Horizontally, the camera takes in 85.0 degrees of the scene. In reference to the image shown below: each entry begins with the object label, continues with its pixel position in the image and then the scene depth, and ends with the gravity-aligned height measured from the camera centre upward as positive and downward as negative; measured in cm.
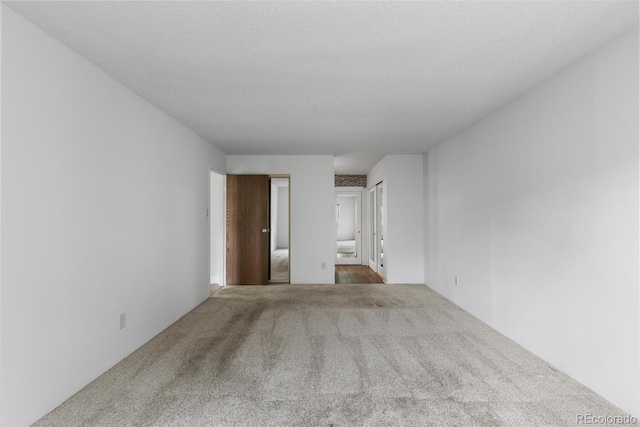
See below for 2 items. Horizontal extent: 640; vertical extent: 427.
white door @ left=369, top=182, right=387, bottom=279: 739 -20
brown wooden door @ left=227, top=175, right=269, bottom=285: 638 -14
